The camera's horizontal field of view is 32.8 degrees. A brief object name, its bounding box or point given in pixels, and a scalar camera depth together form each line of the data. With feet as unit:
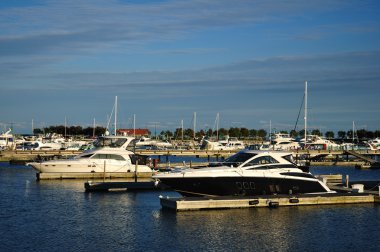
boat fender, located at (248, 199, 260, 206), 123.34
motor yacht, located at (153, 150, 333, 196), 125.43
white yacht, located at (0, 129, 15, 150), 364.99
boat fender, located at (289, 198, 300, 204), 126.69
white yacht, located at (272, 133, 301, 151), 357.82
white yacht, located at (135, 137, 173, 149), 413.67
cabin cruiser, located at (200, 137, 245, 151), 372.33
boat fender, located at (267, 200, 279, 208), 124.67
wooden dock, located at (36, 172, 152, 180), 189.24
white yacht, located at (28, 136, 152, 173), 190.49
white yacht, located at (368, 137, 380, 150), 376.31
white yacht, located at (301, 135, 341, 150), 373.46
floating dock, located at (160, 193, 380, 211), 120.67
